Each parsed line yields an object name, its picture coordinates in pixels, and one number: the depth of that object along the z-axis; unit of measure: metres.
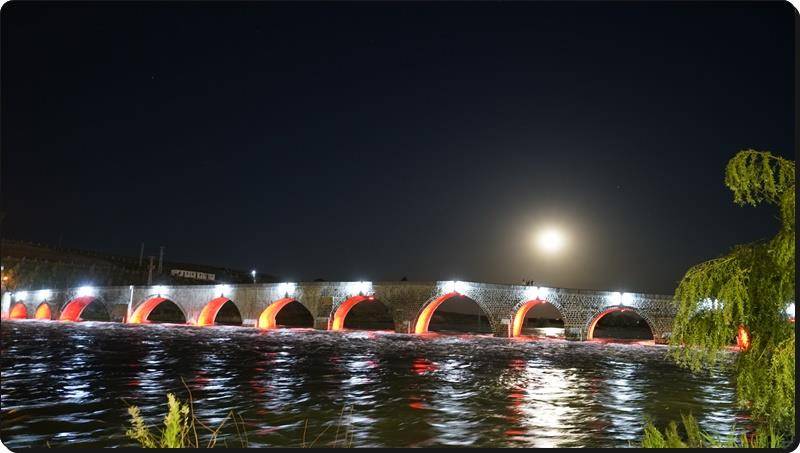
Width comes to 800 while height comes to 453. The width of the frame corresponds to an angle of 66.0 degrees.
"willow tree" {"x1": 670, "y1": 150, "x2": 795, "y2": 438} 8.47
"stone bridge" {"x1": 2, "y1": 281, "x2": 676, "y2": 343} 43.50
